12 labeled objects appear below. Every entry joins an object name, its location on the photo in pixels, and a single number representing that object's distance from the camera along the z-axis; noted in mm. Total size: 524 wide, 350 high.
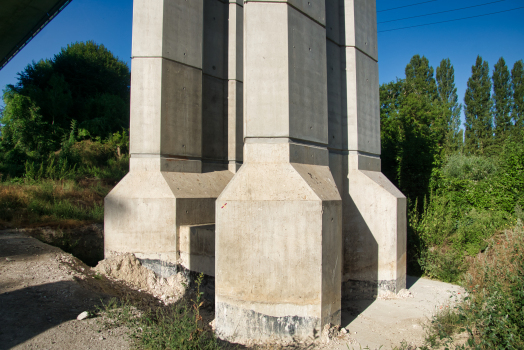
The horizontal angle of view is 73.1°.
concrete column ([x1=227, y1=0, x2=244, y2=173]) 8586
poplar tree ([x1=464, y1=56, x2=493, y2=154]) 24875
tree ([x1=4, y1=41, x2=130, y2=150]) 18094
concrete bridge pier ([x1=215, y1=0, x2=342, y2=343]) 4066
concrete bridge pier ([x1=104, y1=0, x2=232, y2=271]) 6578
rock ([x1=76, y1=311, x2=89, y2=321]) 4289
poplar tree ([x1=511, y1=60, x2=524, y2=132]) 24641
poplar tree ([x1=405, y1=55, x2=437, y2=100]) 23788
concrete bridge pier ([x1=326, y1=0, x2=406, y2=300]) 6148
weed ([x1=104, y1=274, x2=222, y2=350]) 3509
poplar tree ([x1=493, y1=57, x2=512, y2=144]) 24734
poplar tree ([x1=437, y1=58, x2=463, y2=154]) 24547
